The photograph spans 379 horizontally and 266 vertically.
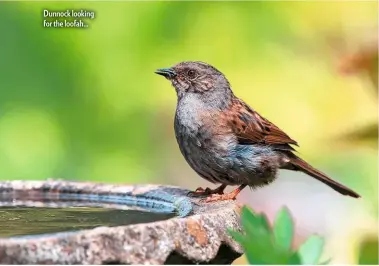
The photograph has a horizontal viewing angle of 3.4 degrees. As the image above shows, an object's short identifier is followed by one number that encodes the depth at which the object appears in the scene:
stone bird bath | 2.61
